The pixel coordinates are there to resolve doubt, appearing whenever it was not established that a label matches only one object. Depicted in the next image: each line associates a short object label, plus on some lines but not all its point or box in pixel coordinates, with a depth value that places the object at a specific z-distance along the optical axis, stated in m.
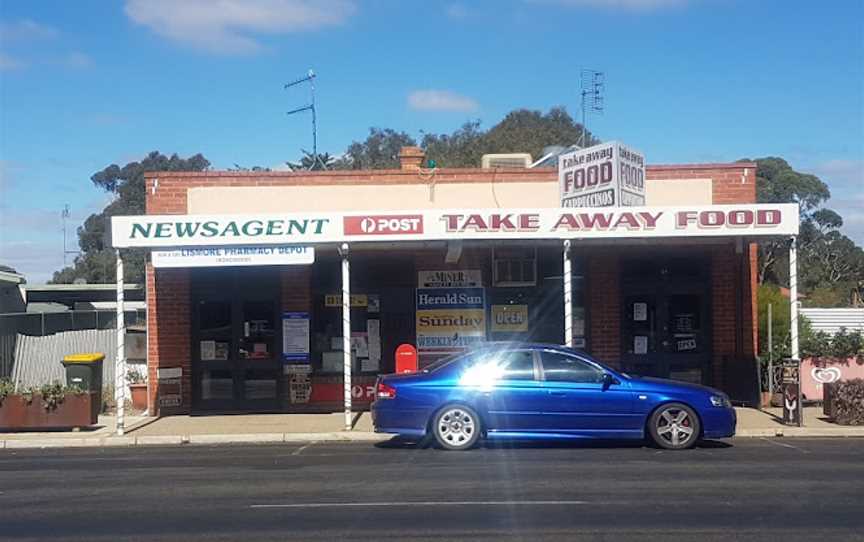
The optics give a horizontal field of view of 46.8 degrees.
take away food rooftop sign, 18.00
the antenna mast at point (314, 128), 25.28
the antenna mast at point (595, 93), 24.94
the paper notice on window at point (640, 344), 19.34
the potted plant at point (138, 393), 19.67
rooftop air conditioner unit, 21.19
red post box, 17.70
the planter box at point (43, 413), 16.48
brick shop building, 19.00
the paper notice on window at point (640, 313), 19.36
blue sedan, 13.46
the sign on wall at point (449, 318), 19.28
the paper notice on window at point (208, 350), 19.09
